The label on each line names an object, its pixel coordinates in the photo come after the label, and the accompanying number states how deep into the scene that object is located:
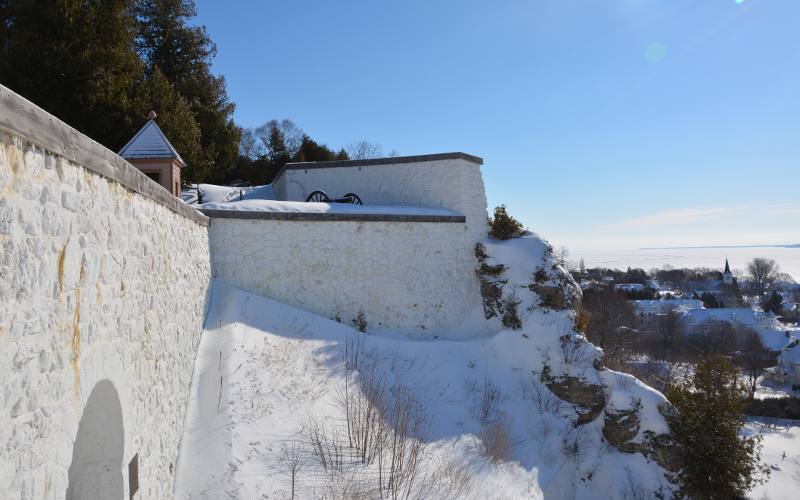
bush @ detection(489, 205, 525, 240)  13.03
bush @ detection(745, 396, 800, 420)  29.72
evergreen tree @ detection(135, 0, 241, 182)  16.28
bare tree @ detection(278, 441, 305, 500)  5.43
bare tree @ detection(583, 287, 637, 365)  21.50
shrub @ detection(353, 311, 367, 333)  10.70
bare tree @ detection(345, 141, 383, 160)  35.61
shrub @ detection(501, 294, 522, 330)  11.76
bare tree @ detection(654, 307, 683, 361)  37.97
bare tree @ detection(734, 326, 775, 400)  35.89
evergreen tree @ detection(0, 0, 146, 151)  10.41
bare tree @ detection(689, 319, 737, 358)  38.72
